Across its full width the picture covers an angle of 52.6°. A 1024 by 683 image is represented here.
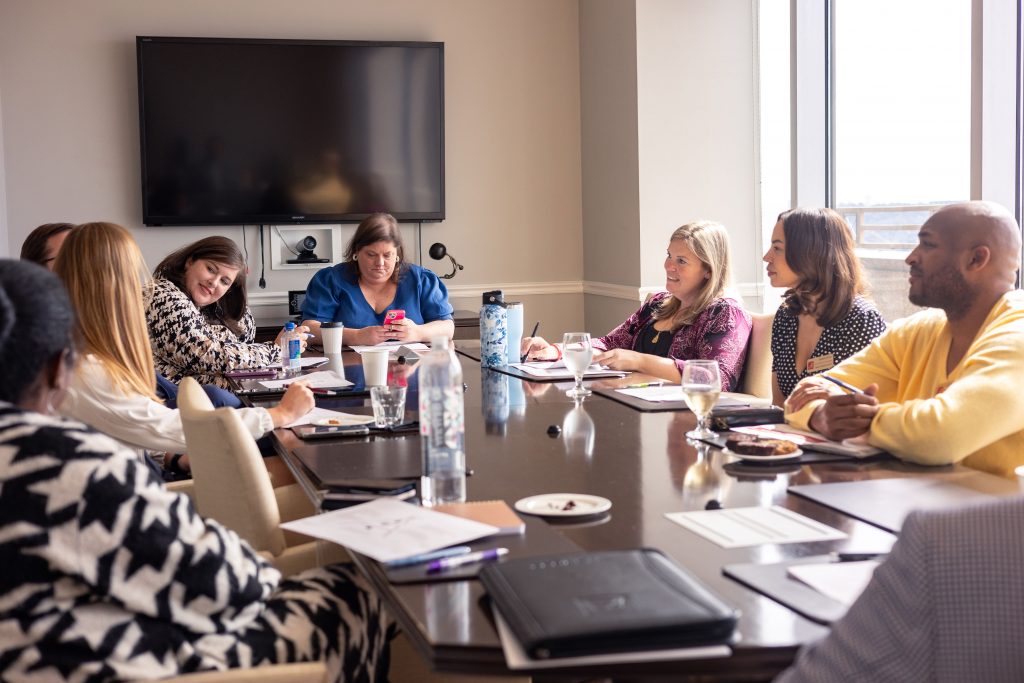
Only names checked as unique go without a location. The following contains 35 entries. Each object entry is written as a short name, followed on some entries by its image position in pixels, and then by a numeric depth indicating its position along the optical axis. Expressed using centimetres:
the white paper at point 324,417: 227
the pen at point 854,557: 124
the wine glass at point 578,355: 250
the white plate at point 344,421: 222
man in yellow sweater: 176
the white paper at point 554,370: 296
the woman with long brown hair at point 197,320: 339
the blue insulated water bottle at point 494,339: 320
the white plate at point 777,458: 176
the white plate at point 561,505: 146
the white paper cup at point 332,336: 344
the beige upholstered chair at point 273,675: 121
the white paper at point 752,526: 132
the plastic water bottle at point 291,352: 321
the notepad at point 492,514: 138
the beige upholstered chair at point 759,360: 316
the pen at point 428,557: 125
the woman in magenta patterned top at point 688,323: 312
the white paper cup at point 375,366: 264
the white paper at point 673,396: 238
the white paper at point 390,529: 130
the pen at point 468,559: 123
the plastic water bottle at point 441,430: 156
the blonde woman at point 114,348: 222
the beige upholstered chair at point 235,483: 176
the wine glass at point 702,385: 189
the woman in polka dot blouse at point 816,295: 296
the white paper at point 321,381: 285
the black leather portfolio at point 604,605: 97
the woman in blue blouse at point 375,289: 423
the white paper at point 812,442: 183
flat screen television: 517
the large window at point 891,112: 354
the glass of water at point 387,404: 217
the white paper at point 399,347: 361
